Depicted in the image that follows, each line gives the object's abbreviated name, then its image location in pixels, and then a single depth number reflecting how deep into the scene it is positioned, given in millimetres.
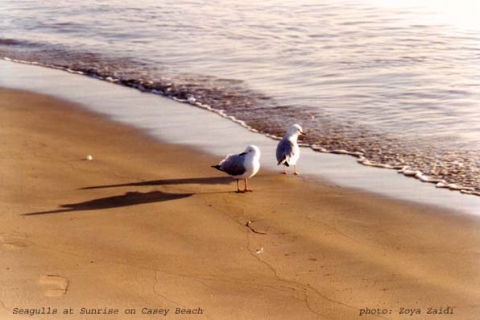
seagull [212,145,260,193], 15249
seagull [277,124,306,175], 16067
